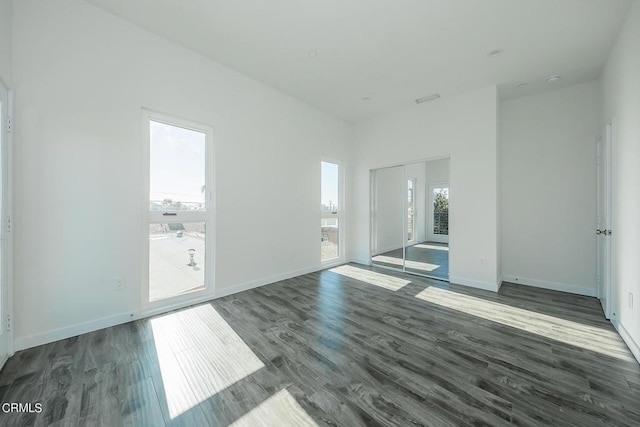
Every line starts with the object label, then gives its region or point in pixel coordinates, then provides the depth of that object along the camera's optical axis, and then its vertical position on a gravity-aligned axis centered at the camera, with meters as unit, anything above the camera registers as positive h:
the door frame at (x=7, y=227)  2.00 -0.11
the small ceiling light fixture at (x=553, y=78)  3.56 +1.99
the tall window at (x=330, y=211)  5.21 +0.06
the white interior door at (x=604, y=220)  2.84 -0.08
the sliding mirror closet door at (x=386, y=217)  5.45 -0.07
